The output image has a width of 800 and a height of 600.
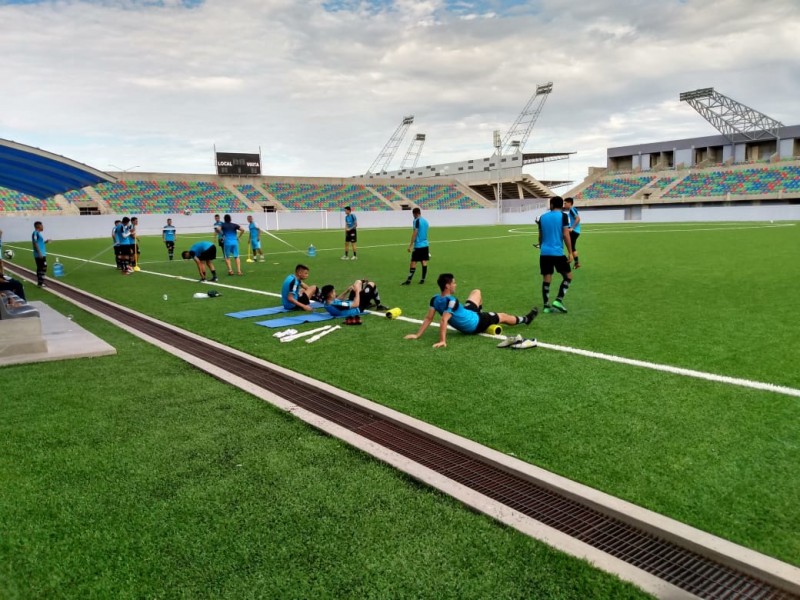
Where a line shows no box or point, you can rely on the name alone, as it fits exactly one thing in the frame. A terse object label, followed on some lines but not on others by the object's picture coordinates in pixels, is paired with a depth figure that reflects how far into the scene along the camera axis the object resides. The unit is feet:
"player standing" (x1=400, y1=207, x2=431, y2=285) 43.91
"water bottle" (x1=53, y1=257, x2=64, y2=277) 58.39
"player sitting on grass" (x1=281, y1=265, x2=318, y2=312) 33.99
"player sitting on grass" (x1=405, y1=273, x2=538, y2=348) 24.49
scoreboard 220.84
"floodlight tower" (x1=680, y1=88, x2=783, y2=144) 211.20
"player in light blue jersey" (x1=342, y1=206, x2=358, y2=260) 67.18
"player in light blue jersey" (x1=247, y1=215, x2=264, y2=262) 69.21
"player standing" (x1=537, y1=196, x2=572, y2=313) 30.73
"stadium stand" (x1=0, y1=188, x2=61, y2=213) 159.03
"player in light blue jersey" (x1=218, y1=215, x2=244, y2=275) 53.01
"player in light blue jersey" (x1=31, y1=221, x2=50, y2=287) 50.61
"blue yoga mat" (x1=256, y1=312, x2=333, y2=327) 30.53
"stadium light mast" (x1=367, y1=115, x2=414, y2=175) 412.44
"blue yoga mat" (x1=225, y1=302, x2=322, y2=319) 33.14
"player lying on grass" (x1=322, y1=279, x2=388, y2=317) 31.32
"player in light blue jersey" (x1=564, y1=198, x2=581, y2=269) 46.66
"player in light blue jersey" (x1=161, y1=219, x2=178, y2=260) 76.23
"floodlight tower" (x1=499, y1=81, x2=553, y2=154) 314.55
